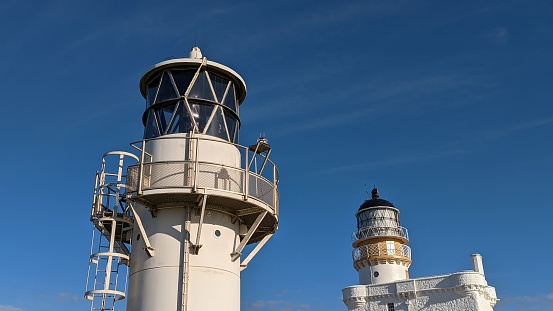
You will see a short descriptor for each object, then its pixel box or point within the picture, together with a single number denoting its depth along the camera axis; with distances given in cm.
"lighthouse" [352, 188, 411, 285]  4394
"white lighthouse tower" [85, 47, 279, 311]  1231
